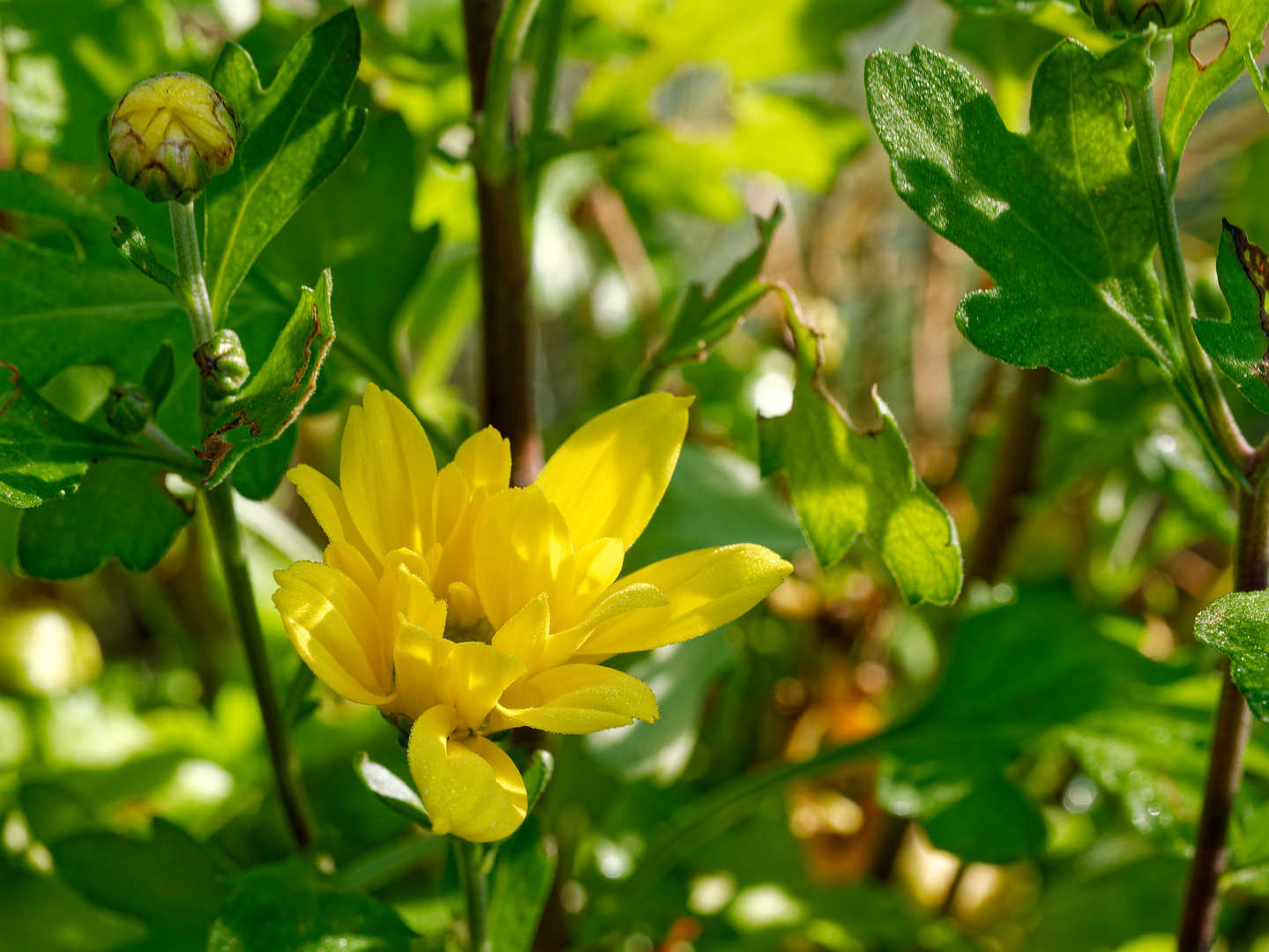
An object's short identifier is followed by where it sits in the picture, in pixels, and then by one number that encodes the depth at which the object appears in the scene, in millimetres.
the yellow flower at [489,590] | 321
